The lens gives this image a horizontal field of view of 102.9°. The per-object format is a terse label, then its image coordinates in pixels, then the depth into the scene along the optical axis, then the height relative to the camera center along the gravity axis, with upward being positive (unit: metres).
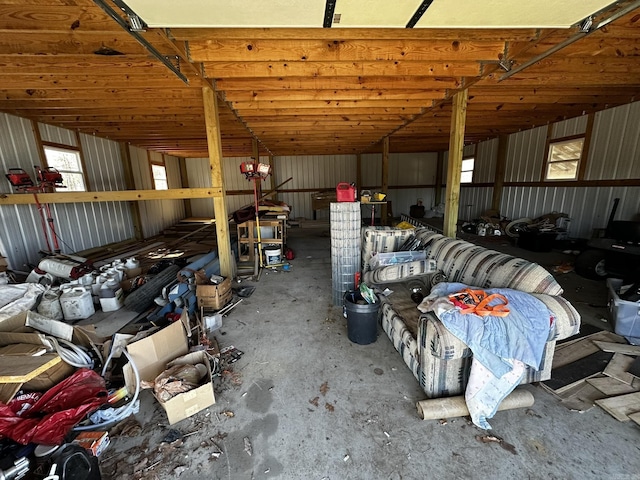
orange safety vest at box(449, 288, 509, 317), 1.73 -0.83
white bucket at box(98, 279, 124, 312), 3.34 -1.37
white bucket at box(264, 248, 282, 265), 5.15 -1.36
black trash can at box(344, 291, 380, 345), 2.45 -1.29
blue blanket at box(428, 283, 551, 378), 1.66 -0.99
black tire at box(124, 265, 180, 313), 3.28 -1.33
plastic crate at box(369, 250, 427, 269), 3.26 -0.91
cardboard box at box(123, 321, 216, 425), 1.77 -1.38
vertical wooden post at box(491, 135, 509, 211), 8.21 +0.35
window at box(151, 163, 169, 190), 9.52 +0.55
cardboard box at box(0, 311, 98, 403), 1.69 -1.19
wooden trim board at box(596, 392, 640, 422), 1.72 -1.54
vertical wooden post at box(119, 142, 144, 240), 7.58 +0.23
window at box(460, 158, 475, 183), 10.06 +0.53
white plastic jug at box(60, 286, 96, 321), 3.17 -1.37
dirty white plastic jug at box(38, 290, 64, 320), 3.10 -1.36
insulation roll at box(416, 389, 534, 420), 1.73 -1.51
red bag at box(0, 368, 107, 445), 1.54 -1.42
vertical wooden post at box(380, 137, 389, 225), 7.39 +0.61
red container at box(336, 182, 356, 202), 3.12 -0.08
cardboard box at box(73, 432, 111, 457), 1.51 -1.50
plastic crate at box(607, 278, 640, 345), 2.46 -1.33
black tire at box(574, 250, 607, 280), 4.07 -1.33
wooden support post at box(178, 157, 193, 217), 11.35 +0.47
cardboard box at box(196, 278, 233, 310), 3.32 -1.37
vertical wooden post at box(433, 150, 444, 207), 11.21 +0.20
